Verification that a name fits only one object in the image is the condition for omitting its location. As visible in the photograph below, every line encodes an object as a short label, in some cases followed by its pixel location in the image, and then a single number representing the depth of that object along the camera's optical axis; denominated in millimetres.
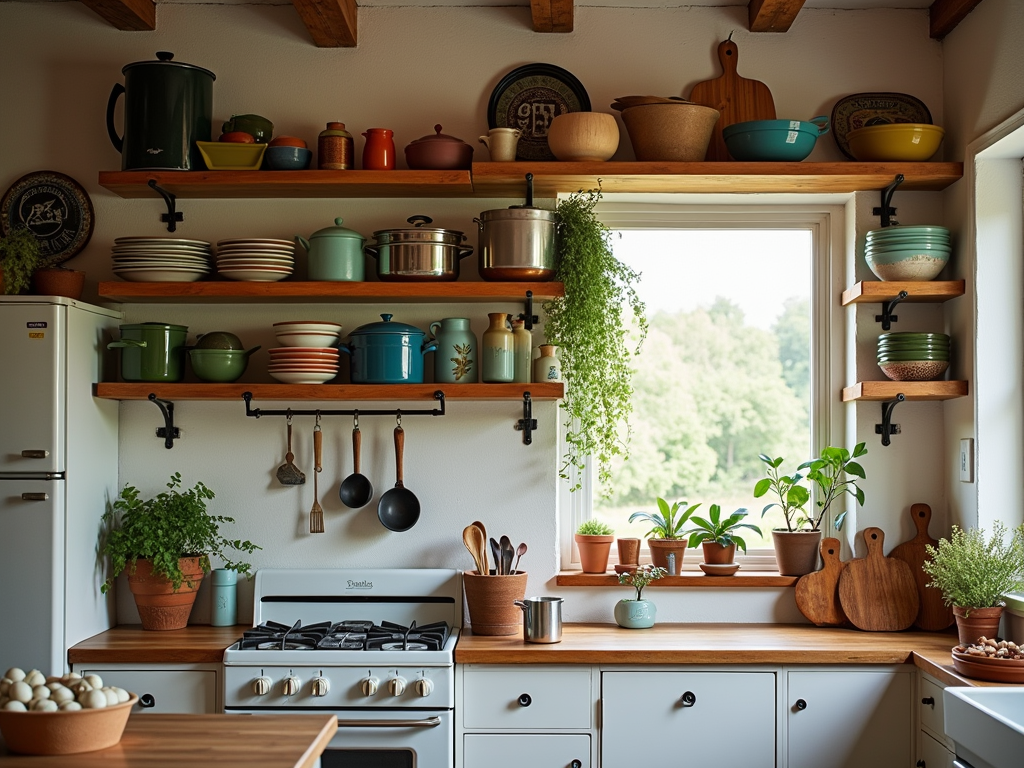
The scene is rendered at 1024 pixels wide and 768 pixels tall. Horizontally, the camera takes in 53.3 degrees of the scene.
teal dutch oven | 3176
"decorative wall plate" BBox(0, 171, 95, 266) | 3418
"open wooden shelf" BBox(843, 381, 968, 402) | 3167
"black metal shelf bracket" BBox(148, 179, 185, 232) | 3373
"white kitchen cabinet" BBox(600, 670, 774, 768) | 2943
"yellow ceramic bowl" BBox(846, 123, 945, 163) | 3201
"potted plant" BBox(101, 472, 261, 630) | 3135
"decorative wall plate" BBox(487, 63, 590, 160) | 3408
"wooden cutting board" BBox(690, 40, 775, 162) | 3402
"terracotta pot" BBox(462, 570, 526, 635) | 3119
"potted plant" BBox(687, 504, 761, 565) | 3398
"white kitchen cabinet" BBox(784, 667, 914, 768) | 2943
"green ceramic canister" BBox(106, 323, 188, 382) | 3227
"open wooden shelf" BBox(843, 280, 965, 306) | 3189
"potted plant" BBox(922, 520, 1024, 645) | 2857
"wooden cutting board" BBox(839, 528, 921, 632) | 3268
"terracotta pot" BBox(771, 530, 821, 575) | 3373
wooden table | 1814
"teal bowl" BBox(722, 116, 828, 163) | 3164
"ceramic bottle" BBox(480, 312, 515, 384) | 3205
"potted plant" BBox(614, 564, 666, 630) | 3246
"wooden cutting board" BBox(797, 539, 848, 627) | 3314
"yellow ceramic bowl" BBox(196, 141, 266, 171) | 3215
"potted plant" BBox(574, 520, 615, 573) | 3393
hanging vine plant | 3219
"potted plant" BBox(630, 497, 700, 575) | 3375
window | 3584
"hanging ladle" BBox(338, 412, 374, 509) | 3354
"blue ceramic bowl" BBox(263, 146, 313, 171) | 3227
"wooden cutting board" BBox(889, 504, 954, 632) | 3260
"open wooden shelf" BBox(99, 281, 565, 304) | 3176
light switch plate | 3142
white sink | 1973
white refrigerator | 2936
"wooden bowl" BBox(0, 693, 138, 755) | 1807
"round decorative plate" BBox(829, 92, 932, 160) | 3396
